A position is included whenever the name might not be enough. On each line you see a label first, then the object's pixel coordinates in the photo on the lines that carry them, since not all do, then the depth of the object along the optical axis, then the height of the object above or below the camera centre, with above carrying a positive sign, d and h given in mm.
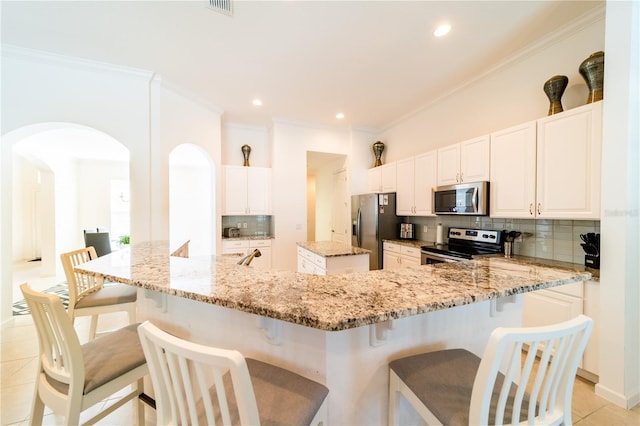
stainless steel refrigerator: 3941 -205
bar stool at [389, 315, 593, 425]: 670 -632
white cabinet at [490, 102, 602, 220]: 1843 +383
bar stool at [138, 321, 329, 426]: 576 -584
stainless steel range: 2605 -438
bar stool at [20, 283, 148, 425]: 951 -704
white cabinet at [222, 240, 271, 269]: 4133 -672
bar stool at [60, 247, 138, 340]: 1810 -683
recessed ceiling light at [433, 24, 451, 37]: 2141 +1654
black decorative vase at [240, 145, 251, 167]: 4527 +1107
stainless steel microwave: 2604 +131
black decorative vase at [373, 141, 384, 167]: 4609 +1161
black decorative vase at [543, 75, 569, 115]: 2119 +1087
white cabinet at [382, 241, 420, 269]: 3247 -668
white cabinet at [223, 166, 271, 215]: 4285 +363
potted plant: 6004 -766
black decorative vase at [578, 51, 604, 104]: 1837 +1072
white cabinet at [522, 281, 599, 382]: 1775 -779
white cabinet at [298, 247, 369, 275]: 2486 -582
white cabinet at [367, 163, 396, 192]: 4094 +584
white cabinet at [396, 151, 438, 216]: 3359 +395
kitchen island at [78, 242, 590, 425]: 809 -457
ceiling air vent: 1905 +1658
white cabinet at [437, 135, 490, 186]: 2650 +583
